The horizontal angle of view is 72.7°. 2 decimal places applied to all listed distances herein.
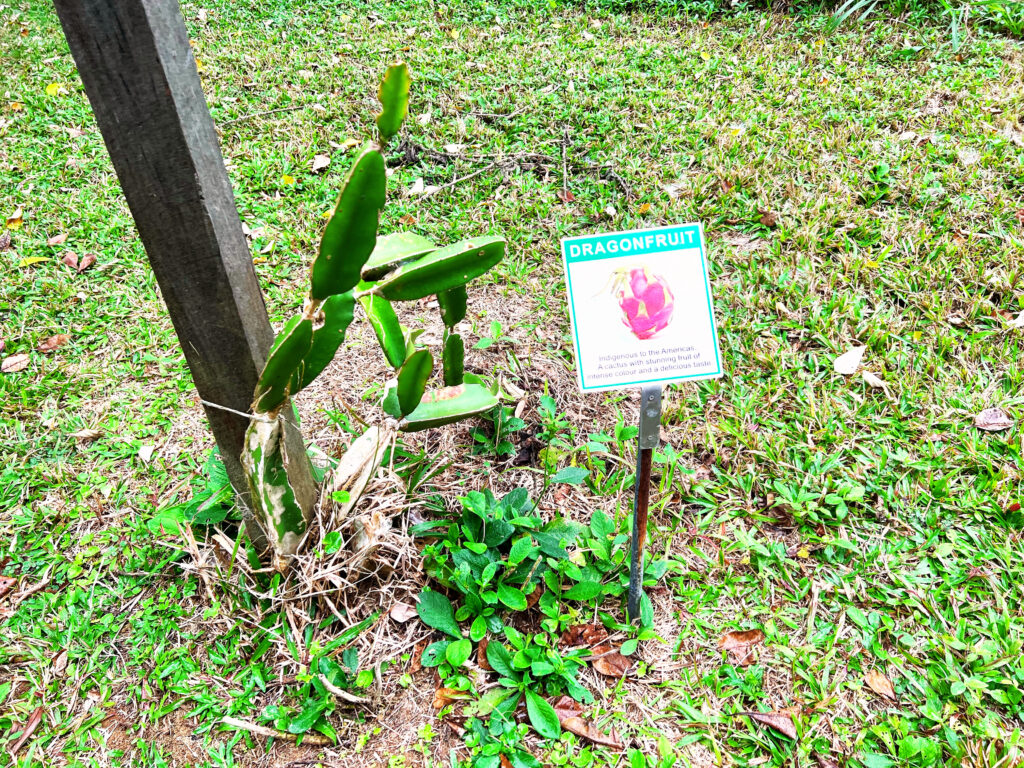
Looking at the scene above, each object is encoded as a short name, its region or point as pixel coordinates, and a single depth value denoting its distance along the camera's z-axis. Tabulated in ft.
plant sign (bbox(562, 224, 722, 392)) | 4.52
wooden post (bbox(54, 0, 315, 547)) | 3.55
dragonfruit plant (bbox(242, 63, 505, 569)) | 4.19
